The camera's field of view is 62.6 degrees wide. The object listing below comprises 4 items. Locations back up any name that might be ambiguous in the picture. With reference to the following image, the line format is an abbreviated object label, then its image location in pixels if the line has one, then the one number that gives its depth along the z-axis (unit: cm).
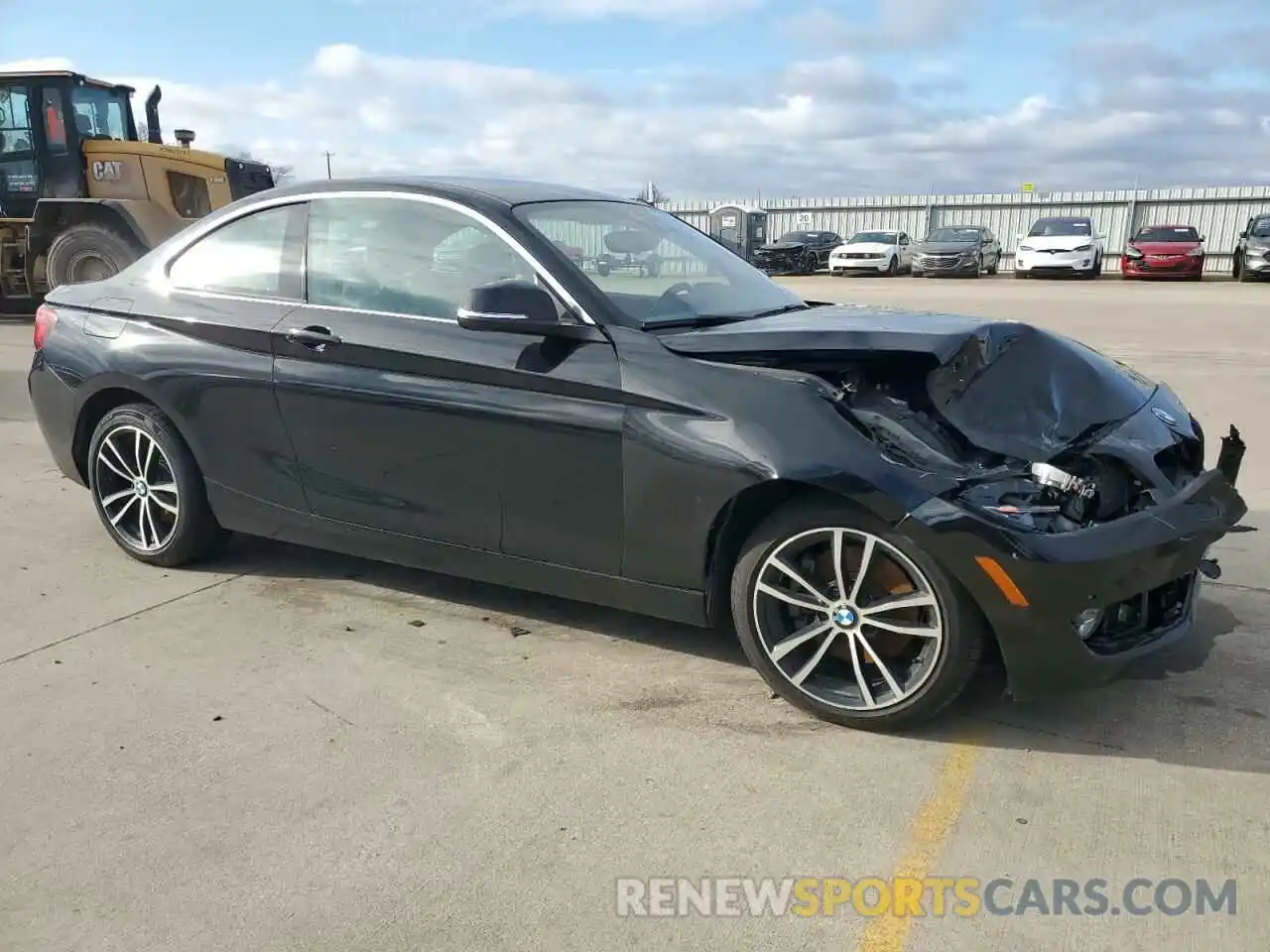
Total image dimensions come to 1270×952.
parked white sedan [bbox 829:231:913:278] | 3044
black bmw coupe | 303
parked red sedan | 2623
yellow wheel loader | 1376
